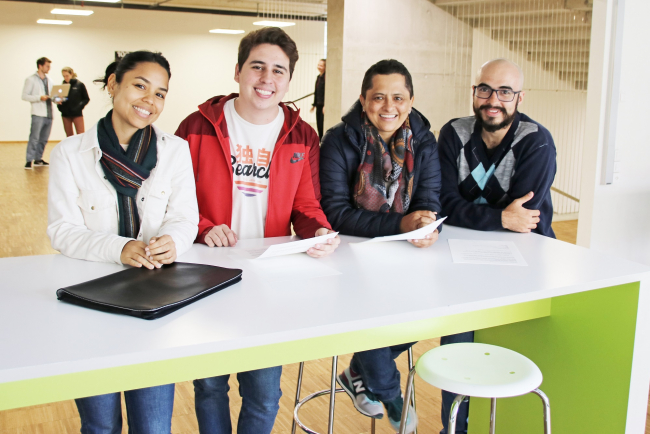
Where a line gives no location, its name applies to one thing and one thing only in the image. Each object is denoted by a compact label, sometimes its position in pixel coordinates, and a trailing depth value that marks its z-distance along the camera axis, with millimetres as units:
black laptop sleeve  1321
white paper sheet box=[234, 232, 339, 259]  1695
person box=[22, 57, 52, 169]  9758
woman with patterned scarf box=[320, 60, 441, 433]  2160
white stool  1460
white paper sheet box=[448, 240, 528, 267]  1854
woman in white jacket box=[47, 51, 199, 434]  1632
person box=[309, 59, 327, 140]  8523
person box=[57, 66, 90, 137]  10727
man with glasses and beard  2312
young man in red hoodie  2064
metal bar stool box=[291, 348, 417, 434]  2072
